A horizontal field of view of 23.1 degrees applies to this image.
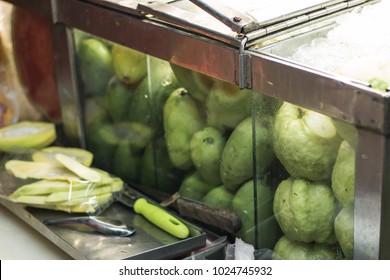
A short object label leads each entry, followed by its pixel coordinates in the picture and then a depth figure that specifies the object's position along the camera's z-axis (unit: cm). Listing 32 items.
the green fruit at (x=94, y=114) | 174
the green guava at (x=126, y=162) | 170
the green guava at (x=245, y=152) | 139
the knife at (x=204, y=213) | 147
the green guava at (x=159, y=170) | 162
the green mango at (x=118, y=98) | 167
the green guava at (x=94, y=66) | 168
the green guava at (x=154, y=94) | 156
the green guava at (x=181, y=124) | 153
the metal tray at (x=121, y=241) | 144
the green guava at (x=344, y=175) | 127
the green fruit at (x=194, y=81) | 148
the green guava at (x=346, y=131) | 124
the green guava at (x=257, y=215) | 143
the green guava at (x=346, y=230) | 129
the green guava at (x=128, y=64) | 160
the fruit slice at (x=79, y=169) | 160
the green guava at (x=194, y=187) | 156
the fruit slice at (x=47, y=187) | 157
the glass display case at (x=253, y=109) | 125
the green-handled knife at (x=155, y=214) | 148
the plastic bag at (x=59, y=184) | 156
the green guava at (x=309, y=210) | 134
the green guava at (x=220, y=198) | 150
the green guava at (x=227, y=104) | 143
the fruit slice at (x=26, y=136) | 174
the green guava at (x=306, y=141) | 131
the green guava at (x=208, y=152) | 150
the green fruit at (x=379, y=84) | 121
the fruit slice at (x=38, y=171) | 161
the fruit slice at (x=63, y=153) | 168
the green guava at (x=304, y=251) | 136
